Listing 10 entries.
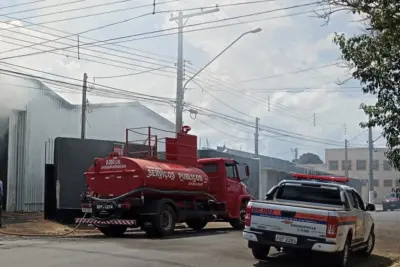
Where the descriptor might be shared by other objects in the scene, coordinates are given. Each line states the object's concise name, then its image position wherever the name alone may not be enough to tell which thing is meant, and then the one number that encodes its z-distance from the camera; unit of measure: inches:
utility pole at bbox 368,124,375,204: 2166.6
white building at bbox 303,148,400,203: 3821.4
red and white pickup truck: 430.0
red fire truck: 655.1
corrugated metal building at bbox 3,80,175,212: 1053.2
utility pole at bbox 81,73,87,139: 1104.2
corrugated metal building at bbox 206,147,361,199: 1502.8
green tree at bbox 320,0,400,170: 363.6
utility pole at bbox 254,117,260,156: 2118.6
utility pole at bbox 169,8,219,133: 1061.8
